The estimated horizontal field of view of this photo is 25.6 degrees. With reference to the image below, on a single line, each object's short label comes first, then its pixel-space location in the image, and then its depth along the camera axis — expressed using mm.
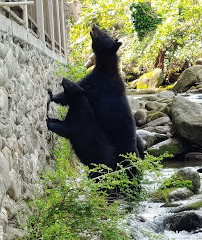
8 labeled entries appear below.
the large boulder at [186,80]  23266
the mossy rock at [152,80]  26891
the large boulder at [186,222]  5727
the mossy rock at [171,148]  11852
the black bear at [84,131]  5676
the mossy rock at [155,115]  15273
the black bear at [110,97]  5750
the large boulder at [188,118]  11477
